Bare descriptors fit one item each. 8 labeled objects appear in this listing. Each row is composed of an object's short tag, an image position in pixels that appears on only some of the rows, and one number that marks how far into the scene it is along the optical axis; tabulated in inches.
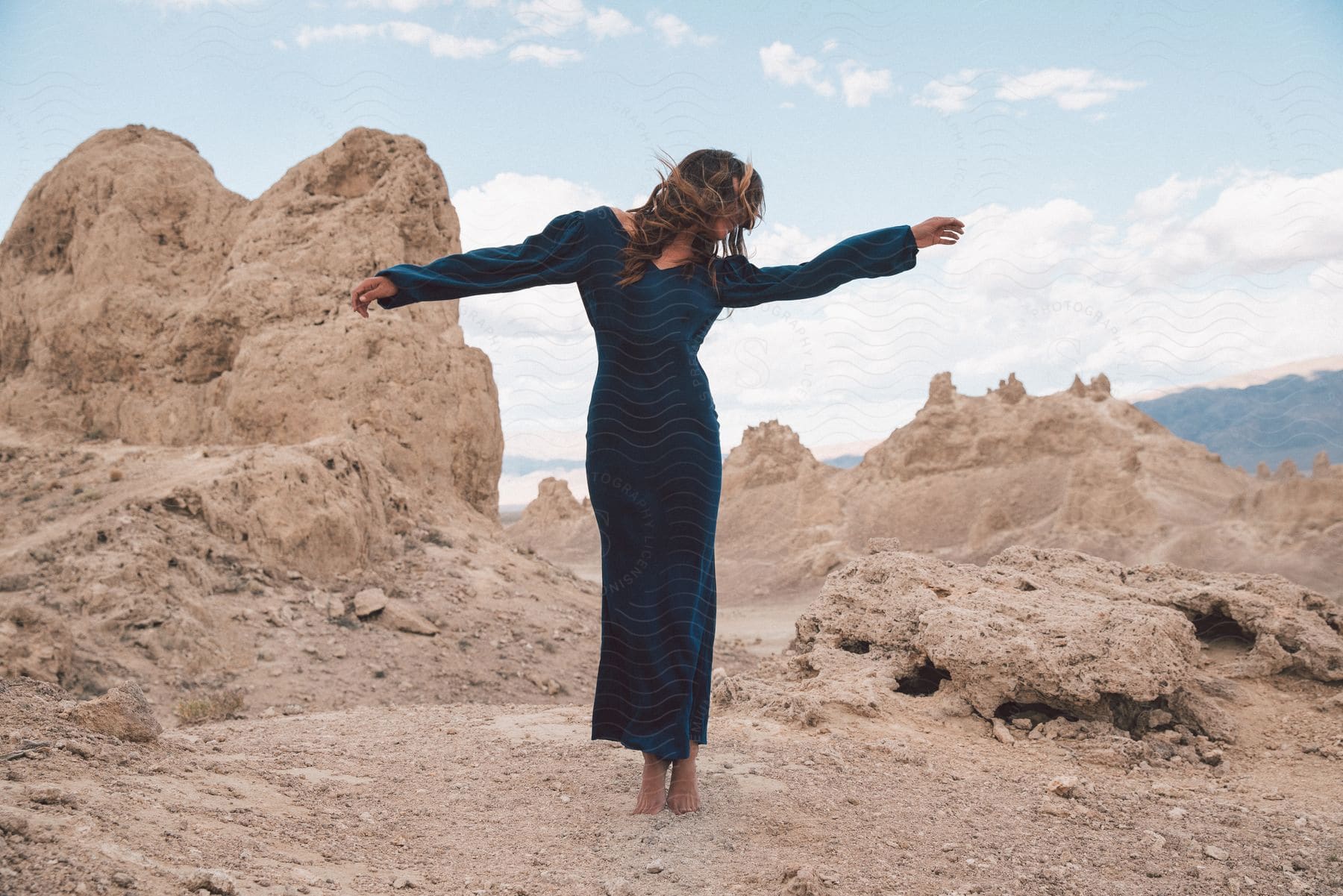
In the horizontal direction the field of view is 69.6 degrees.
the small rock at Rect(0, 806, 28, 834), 83.5
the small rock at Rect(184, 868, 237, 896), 84.6
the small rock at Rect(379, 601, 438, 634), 335.6
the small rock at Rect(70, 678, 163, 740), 126.6
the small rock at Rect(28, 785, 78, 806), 94.5
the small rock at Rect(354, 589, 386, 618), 333.4
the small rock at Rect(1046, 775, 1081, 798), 138.7
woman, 131.9
